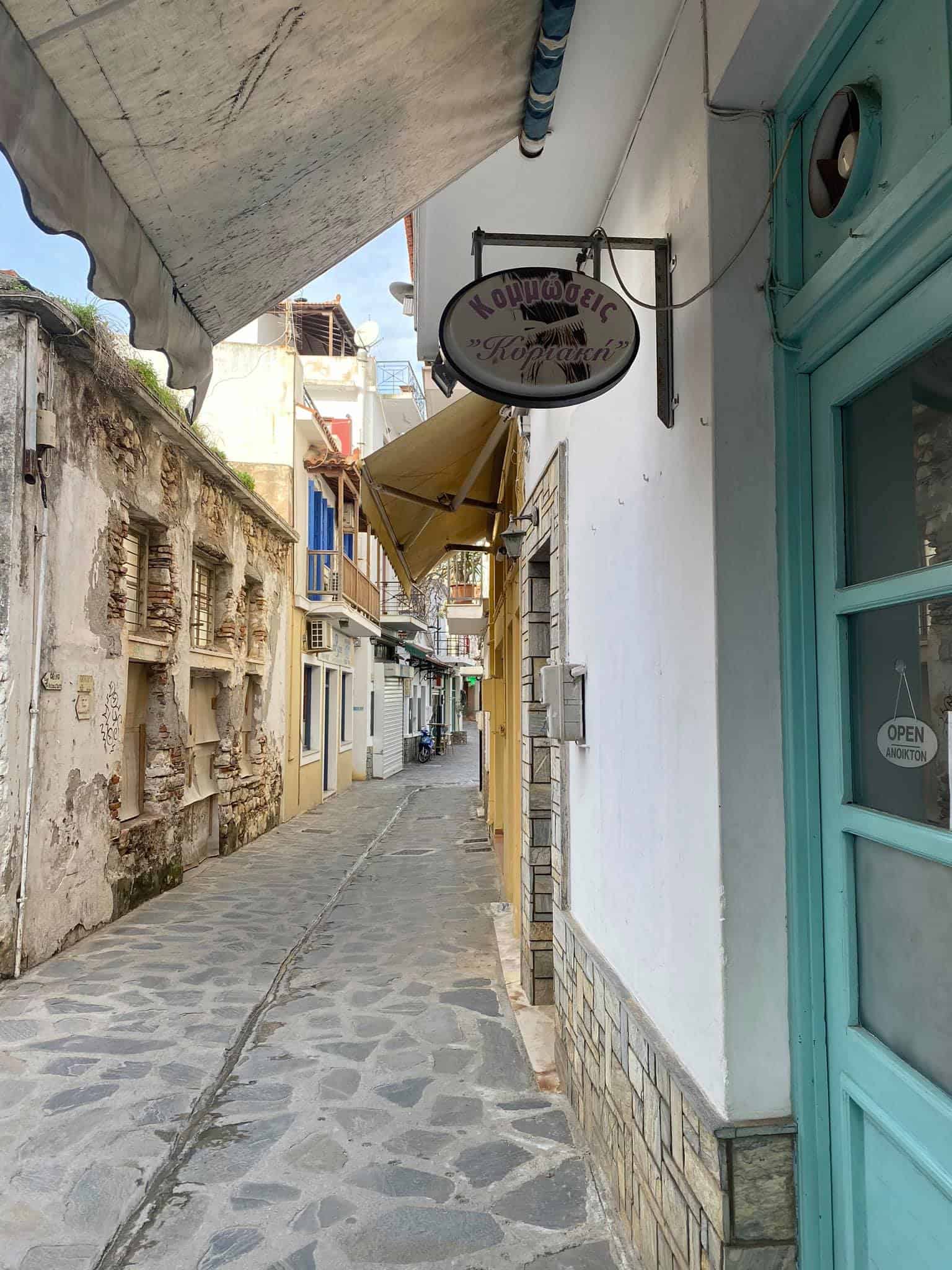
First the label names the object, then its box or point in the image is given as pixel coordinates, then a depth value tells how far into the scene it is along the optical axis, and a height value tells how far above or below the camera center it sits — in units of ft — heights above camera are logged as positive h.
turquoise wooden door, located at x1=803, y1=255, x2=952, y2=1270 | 5.02 -0.47
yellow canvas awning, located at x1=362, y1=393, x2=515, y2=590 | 20.54 +6.02
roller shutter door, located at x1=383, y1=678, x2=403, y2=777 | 78.18 -2.79
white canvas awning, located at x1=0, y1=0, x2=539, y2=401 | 6.14 +5.12
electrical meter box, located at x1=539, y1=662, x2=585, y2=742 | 11.93 -0.05
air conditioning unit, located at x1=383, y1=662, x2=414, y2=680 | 78.96 +2.67
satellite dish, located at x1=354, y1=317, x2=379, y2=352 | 80.53 +35.09
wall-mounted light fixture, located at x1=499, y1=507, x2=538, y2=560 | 19.47 +3.74
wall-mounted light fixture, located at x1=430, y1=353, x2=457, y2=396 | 16.56 +6.51
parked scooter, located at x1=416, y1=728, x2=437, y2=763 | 98.99 -6.03
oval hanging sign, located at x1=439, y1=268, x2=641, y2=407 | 7.85 +3.45
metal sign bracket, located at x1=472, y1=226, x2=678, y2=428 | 7.66 +4.11
